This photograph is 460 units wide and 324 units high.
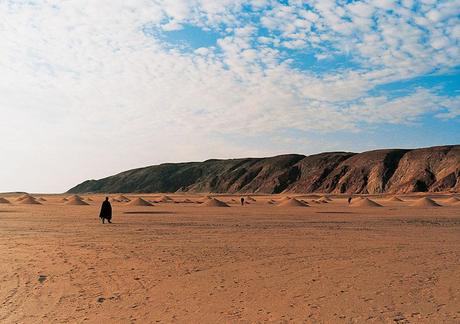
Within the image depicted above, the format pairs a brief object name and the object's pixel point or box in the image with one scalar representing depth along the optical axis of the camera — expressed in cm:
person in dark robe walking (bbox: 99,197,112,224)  2599
